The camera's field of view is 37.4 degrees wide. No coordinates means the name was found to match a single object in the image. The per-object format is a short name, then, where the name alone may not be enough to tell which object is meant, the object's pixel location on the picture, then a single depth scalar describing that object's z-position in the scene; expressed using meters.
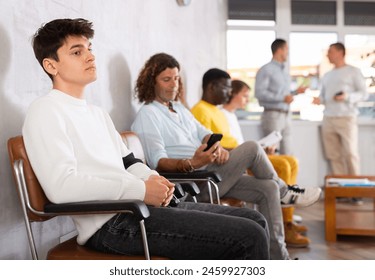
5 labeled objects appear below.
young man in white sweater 1.41
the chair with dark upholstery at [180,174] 2.25
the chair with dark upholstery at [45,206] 1.35
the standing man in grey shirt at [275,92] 4.93
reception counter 5.81
